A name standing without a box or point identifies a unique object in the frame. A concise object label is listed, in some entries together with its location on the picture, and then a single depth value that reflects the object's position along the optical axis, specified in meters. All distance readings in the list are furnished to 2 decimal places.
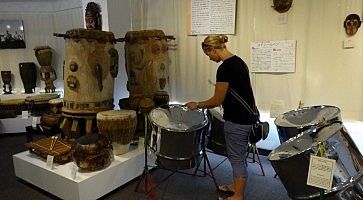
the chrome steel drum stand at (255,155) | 2.82
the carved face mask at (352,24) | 2.46
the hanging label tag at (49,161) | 2.38
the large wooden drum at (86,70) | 2.54
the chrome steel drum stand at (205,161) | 2.27
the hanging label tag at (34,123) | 3.11
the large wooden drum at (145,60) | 2.91
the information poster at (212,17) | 3.10
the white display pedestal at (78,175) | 2.19
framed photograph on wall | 4.47
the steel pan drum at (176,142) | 2.06
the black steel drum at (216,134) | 2.55
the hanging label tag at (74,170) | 2.20
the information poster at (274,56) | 2.83
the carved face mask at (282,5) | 2.74
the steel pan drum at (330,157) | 1.42
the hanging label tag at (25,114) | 3.99
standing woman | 2.02
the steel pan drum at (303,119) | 2.13
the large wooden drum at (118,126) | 2.44
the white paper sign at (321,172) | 1.27
